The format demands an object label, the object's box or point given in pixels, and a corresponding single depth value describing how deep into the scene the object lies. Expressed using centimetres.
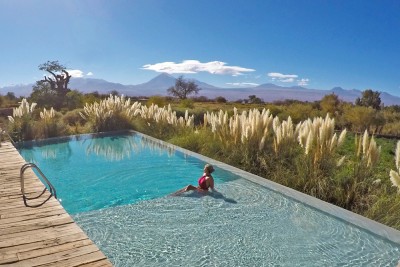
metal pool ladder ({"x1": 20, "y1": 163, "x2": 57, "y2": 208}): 287
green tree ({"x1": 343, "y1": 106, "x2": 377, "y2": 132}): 1280
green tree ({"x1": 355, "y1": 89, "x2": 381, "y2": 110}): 2389
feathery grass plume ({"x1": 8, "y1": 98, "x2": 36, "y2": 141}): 938
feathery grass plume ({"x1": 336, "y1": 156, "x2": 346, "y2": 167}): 458
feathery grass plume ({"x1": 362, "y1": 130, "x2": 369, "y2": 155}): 420
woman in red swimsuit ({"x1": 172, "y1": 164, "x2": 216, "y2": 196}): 510
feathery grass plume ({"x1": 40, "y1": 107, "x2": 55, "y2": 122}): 1041
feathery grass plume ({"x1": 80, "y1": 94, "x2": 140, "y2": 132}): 1095
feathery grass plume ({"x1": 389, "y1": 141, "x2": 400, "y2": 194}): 274
